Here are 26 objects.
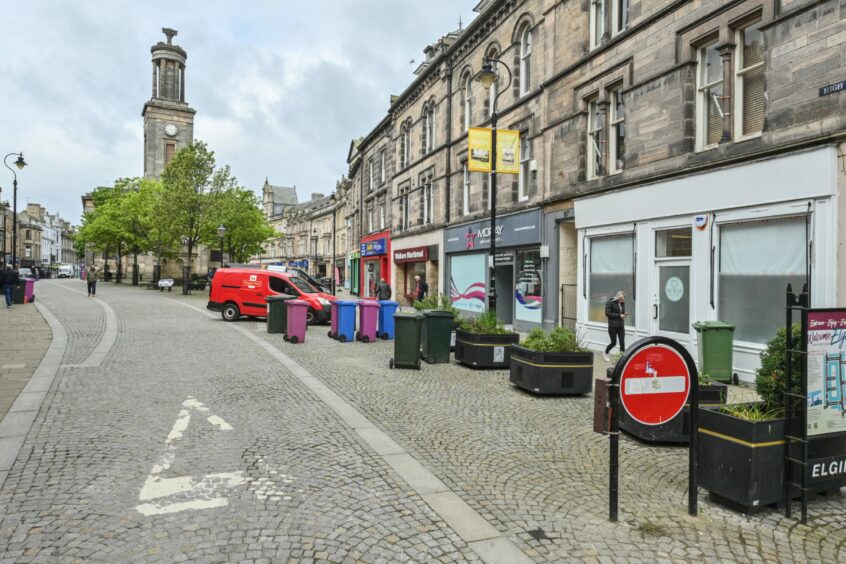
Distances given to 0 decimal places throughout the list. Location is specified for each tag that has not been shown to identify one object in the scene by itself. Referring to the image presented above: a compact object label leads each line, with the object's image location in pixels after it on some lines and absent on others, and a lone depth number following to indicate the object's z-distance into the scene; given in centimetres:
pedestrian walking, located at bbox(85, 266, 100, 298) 2932
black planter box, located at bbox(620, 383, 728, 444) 618
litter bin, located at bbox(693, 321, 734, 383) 1006
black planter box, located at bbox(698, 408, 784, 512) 412
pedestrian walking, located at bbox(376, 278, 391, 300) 2538
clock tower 6775
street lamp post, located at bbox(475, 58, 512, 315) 1336
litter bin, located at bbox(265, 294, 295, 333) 1593
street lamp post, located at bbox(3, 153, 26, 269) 2967
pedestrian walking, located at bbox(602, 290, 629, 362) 1241
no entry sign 421
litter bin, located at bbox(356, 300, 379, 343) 1474
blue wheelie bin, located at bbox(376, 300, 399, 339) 1562
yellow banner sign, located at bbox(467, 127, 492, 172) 1467
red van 1931
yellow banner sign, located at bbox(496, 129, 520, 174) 1498
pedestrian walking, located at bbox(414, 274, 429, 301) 2527
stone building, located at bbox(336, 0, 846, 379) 932
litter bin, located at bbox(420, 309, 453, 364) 1145
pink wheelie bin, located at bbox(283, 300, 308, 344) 1399
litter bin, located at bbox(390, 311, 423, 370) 1062
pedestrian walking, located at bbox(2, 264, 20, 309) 2200
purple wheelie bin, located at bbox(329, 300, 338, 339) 1491
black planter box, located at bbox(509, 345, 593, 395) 845
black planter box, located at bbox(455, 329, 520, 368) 1078
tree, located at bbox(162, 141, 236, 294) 3688
